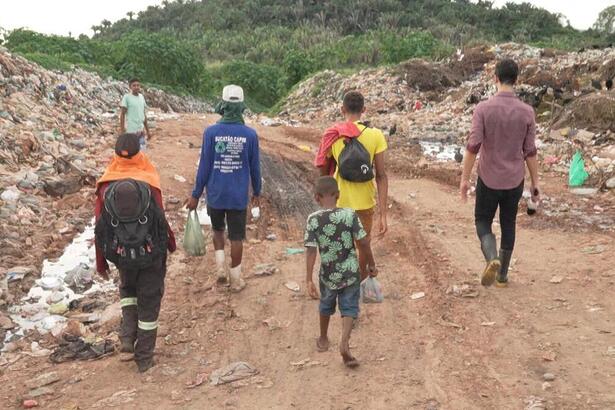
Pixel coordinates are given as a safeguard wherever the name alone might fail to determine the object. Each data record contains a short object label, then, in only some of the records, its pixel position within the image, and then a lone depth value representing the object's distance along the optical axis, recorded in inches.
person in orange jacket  154.8
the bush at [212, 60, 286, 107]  1320.1
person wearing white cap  200.1
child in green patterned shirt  151.6
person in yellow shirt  172.6
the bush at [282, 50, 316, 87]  1270.9
